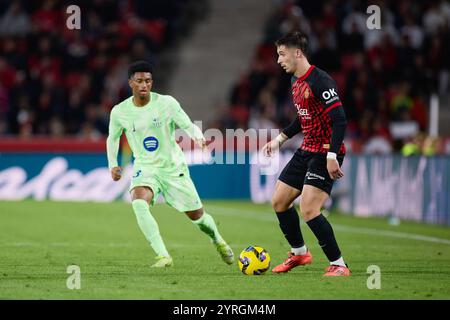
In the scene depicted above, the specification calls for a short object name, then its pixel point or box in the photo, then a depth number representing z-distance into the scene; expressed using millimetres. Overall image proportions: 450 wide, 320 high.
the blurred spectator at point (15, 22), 28109
